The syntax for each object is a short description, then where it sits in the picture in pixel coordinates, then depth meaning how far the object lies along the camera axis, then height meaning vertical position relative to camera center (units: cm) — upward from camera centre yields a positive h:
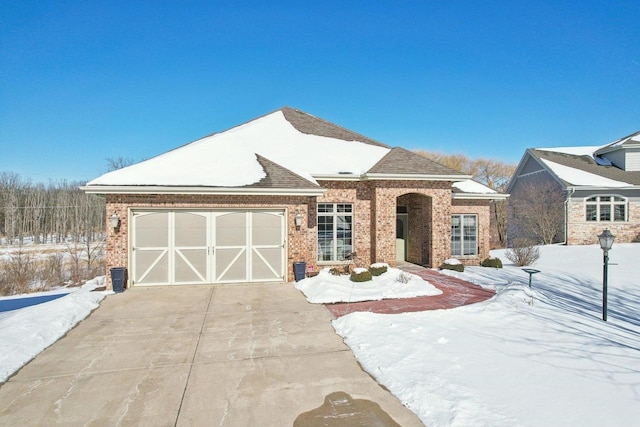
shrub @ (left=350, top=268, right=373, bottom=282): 1009 -190
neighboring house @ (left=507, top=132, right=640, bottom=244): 1975 +111
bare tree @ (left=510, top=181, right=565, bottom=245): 2039 -19
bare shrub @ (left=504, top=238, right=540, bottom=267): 1324 -169
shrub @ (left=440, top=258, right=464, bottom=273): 1183 -190
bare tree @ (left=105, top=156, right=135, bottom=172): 3173 +438
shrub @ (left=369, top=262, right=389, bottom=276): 1061 -179
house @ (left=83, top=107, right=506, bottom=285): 1005 +9
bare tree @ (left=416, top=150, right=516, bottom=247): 4212 +527
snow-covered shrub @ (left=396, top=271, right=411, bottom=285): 955 -190
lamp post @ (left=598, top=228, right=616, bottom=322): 675 -76
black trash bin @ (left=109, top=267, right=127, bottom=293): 951 -181
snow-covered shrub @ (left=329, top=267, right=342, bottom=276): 1102 -196
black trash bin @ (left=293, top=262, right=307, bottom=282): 1056 -180
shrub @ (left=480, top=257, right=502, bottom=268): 1276 -196
